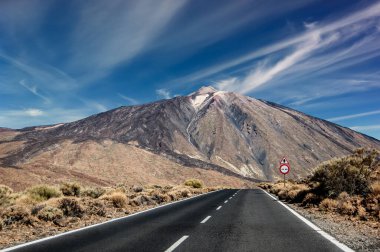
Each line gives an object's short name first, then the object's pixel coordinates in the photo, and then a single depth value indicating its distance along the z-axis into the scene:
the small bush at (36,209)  14.12
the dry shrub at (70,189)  27.24
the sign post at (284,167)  32.99
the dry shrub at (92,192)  26.37
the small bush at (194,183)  54.26
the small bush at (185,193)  32.77
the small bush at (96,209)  16.30
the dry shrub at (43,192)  22.79
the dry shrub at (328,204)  16.96
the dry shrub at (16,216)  12.89
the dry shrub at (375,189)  15.87
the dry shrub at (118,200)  20.16
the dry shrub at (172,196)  27.99
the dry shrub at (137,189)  32.83
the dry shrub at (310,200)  20.07
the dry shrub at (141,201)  21.91
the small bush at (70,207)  15.31
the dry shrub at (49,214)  13.73
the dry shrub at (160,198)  24.83
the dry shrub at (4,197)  18.36
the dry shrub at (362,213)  13.67
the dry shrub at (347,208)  15.14
